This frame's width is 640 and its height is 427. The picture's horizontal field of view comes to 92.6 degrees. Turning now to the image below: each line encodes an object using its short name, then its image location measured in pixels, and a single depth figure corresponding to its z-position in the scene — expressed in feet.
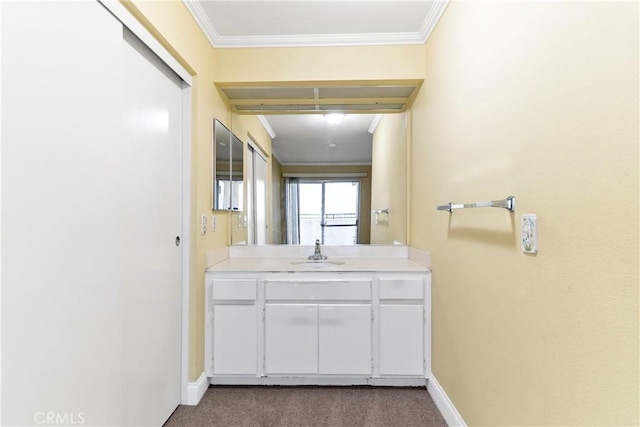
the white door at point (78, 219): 2.74
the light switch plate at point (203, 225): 6.35
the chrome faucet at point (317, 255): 7.87
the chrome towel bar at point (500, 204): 3.63
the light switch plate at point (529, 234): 3.24
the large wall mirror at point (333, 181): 8.17
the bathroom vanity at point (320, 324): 6.40
